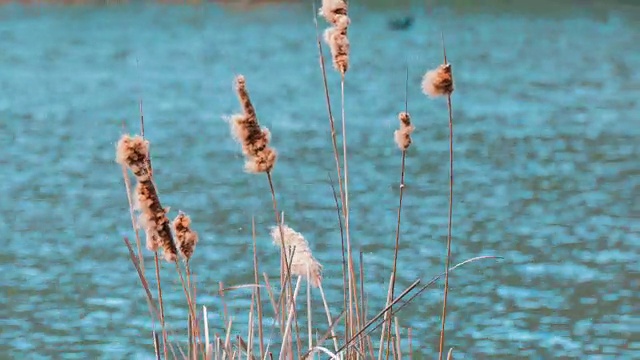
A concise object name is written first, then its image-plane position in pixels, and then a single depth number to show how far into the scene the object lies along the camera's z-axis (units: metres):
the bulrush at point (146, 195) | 6.42
